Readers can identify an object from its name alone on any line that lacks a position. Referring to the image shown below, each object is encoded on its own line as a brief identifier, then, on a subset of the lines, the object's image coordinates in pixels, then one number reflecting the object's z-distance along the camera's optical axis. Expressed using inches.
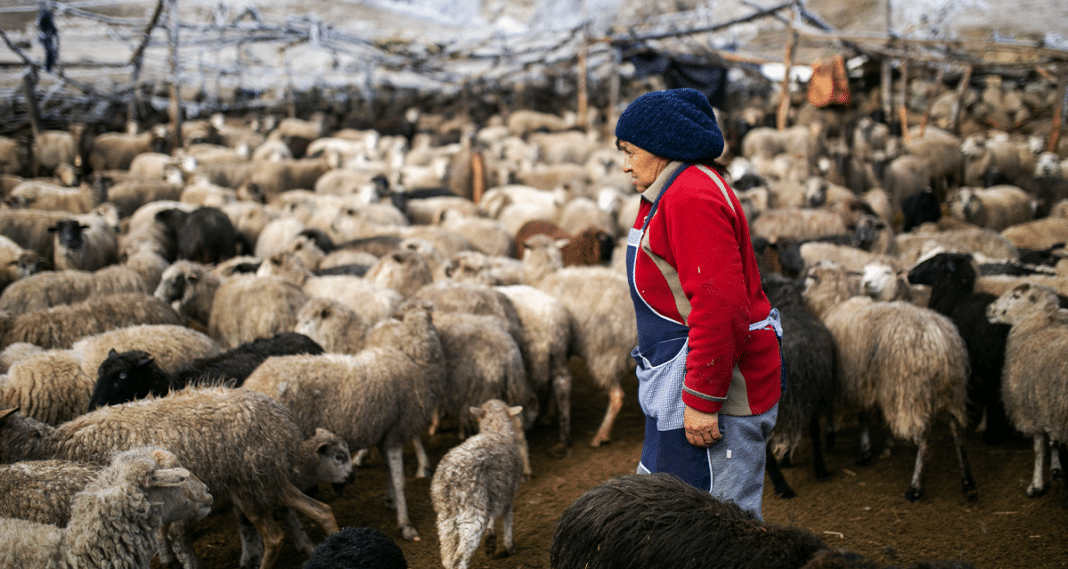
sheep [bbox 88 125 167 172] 602.9
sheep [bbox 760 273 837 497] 181.0
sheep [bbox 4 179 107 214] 406.6
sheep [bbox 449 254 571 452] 229.0
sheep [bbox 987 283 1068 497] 162.6
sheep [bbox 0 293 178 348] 198.5
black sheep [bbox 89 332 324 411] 152.9
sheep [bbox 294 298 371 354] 204.7
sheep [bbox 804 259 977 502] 177.8
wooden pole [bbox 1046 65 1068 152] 555.2
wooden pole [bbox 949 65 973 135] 767.1
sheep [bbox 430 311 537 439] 198.5
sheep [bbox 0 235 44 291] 268.7
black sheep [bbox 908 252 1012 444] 197.2
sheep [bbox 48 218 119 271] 298.2
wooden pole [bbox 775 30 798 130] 564.1
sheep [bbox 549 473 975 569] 80.6
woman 80.5
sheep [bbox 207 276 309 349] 226.7
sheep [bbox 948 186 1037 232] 449.1
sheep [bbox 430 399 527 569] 141.6
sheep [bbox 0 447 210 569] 95.2
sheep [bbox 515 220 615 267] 343.6
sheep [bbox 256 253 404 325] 239.1
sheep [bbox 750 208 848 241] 372.2
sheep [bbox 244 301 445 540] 162.4
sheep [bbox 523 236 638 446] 233.6
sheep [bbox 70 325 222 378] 176.9
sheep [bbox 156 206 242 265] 348.2
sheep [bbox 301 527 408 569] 108.0
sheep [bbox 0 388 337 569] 125.7
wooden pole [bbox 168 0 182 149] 493.4
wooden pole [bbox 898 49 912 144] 686.5
